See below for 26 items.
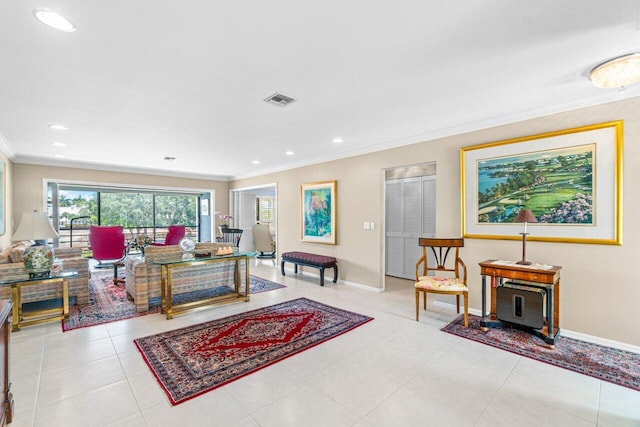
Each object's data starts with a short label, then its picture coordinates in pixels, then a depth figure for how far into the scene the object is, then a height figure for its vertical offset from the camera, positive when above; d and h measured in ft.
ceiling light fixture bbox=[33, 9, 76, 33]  5.34 +3.72
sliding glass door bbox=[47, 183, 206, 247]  25.38 +0.28
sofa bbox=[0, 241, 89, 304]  11.23 -2.88
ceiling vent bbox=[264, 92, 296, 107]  9.37 +3.78
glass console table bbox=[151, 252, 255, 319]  11.91 -3.34
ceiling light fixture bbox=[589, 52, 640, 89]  6.93 +3.47
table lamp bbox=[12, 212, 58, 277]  10.85 -0.97
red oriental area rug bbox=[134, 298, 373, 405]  7.48 -4.22
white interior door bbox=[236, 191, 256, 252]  29.25 -0.50
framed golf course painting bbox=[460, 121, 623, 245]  9.21 +0.95
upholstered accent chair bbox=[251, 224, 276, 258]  27.48 -2.46
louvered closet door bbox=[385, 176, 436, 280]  18.12 -0.48
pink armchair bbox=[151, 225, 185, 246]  22.40 -1.65
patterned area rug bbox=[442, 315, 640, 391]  7.68 -4.27
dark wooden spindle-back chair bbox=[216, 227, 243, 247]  22.38 -1.79
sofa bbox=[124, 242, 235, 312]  12.71 -2.96
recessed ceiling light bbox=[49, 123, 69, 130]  12.09 +3.75
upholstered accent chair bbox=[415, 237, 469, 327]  10.88 -2.72
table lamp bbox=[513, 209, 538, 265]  9.82 -0.24
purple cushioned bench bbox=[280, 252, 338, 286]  17.22 -2.97
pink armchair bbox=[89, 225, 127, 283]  18.62 -1.81
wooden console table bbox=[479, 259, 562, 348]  9.14 -2.44
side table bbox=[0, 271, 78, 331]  10.46 -3.46
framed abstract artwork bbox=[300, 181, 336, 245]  18.41 +0.07
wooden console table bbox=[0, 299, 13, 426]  5.04 -2.80
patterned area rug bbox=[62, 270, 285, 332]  11.50 -4.16
